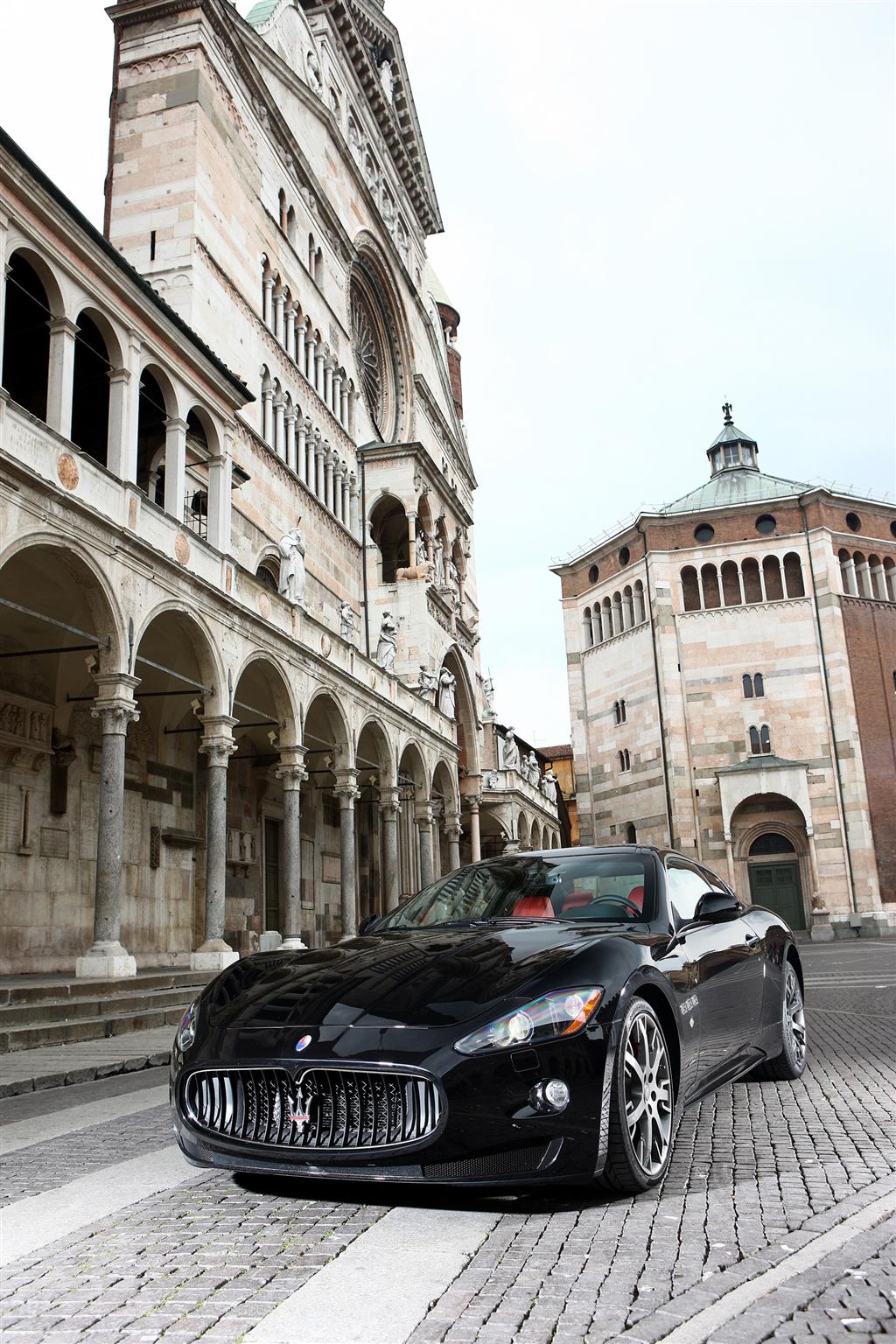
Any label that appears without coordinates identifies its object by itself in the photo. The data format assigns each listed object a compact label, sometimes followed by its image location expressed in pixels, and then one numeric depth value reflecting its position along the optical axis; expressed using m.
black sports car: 3.39
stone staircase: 9.64
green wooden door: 45.03
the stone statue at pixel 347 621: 23.66
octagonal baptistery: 44.72
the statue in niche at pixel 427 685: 28.95
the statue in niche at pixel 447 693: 32.16
